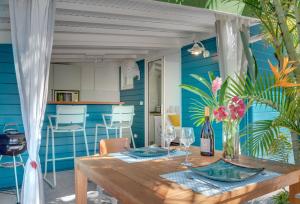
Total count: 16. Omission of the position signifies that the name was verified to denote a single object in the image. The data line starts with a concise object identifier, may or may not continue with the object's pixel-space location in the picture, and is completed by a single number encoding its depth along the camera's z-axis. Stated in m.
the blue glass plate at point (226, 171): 1.19
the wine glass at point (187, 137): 1.63
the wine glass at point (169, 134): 1.76
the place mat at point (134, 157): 1.64
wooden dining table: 1.02
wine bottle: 1.76
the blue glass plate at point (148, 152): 1.75
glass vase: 1.64
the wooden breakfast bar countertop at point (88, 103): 4.20
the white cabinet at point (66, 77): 6.99
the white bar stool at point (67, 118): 3.83
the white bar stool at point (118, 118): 4.53
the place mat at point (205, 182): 1.09
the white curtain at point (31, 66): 2.56
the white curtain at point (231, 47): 3.55
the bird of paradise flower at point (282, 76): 1.66
